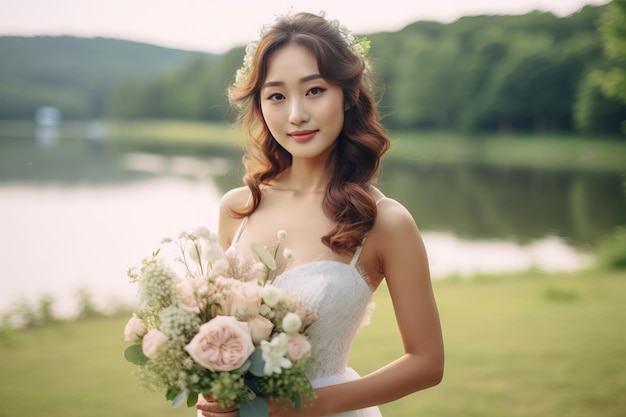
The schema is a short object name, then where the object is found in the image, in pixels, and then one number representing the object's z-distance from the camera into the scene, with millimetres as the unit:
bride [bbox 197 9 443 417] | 2119
